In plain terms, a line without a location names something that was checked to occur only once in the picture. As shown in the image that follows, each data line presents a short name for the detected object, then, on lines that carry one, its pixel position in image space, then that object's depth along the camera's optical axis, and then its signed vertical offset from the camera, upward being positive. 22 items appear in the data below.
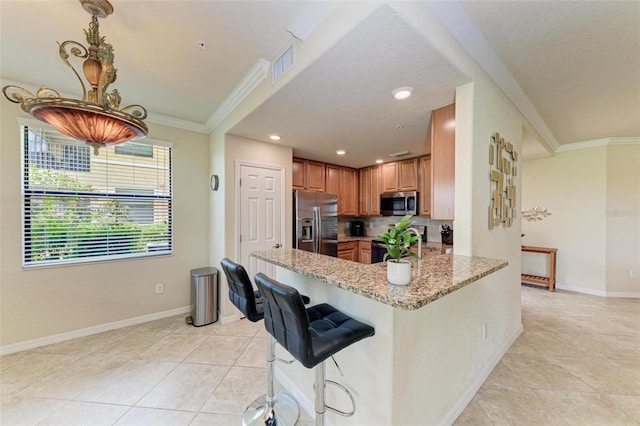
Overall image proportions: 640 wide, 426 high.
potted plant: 1.20 -0.20
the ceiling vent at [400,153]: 3.92 +0.92
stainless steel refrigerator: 3.89 -0.18
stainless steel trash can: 3.08 -1.09
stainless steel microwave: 4.34 +0.14
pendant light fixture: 1.40 +0.58
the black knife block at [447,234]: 4.07 -0.37
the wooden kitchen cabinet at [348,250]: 4.64 -0.74
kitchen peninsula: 1.25 -0.75
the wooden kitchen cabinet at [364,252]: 4.78 -0.78
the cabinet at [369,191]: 4.95 +0.40
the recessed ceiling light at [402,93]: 1.93 +0.94
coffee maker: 5.57 -0.38
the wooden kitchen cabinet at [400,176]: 4.36 +0.64
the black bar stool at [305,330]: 1.12 -0.60
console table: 4.33 -1.10
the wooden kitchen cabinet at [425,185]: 4.16 +0.44
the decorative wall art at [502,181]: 2.15 +0.29
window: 2.58 +0.12
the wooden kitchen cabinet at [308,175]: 4.30 +0.64
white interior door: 3.28 -0.02
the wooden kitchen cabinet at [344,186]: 4.85 +0.49
